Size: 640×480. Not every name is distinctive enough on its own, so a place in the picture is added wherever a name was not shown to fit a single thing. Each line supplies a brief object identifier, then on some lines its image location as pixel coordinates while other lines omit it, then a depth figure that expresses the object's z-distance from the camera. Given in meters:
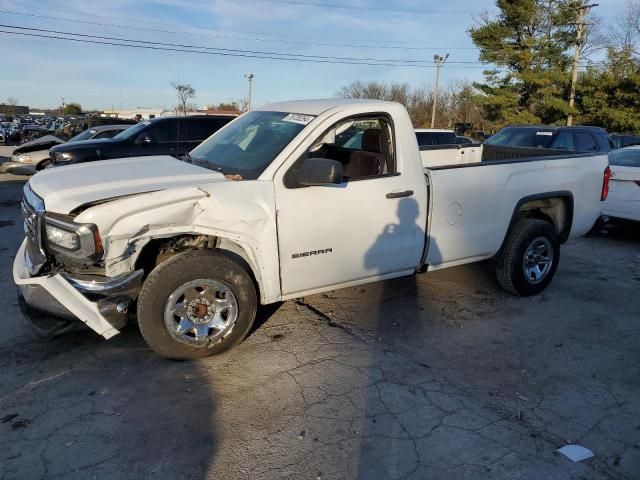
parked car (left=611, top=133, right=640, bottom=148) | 17.34
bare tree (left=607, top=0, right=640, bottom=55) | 34.47
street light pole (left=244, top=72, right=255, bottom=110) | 56.16
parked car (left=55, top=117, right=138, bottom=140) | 17.20
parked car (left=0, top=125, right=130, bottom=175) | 13.07
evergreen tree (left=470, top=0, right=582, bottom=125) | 34.69
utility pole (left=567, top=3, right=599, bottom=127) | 31.33
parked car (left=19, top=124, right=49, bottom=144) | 28.41
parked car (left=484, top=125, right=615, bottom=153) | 10.84
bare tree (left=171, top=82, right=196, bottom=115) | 47.52
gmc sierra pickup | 3.36
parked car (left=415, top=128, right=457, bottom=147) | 13.17
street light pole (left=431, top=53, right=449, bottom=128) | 42.56
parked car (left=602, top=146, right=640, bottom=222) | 7.70
